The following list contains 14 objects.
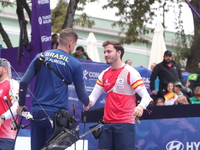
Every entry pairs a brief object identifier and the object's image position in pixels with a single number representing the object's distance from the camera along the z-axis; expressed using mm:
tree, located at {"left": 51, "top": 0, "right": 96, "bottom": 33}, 13453
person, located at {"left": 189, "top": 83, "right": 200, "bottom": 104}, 11195
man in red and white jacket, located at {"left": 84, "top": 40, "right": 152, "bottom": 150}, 6875
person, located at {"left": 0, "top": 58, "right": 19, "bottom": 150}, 7320
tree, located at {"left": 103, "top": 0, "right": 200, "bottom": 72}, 17297
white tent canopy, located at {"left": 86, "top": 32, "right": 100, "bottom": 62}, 17547
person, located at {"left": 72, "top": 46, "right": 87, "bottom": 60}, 12250
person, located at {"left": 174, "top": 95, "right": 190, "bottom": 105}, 11055
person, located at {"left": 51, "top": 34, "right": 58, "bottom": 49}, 11453
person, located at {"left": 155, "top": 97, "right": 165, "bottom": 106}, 11389
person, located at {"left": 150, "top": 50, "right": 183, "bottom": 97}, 12258
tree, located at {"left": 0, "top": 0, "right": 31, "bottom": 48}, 14516
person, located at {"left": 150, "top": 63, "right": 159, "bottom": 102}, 12088
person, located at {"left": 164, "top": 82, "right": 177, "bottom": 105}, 11641
